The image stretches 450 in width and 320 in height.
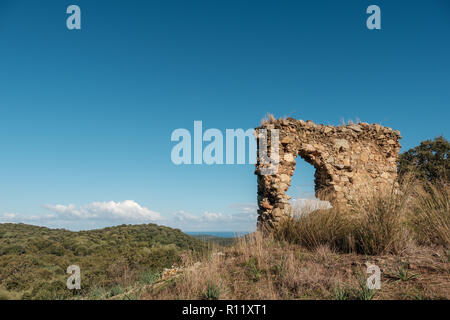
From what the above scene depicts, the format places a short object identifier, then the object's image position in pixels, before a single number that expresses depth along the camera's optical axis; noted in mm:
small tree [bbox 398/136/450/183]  15719
